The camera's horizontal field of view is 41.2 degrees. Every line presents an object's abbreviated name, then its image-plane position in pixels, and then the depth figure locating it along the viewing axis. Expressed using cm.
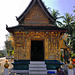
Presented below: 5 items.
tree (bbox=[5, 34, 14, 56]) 4139
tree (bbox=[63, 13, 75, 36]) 2790
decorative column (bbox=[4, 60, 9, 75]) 905
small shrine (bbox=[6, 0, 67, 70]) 1162
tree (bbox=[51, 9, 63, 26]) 3294
